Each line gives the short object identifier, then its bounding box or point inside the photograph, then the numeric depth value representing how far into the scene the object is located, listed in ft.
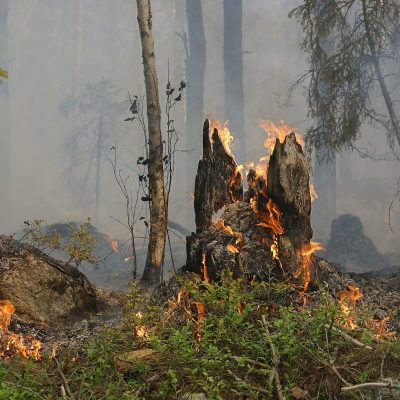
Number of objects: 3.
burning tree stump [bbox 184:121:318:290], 20.90
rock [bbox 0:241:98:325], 22.90
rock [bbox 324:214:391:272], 62.18
